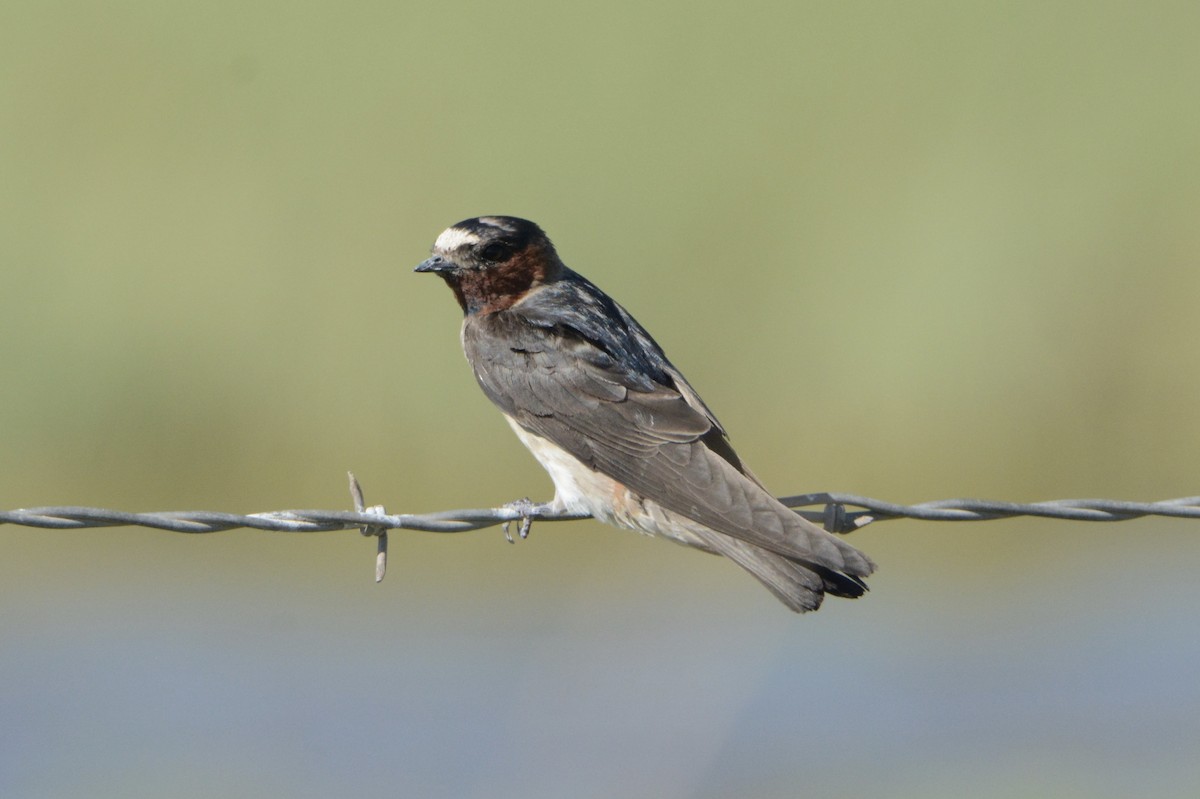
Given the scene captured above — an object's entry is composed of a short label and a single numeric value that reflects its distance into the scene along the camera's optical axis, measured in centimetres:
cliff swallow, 765
